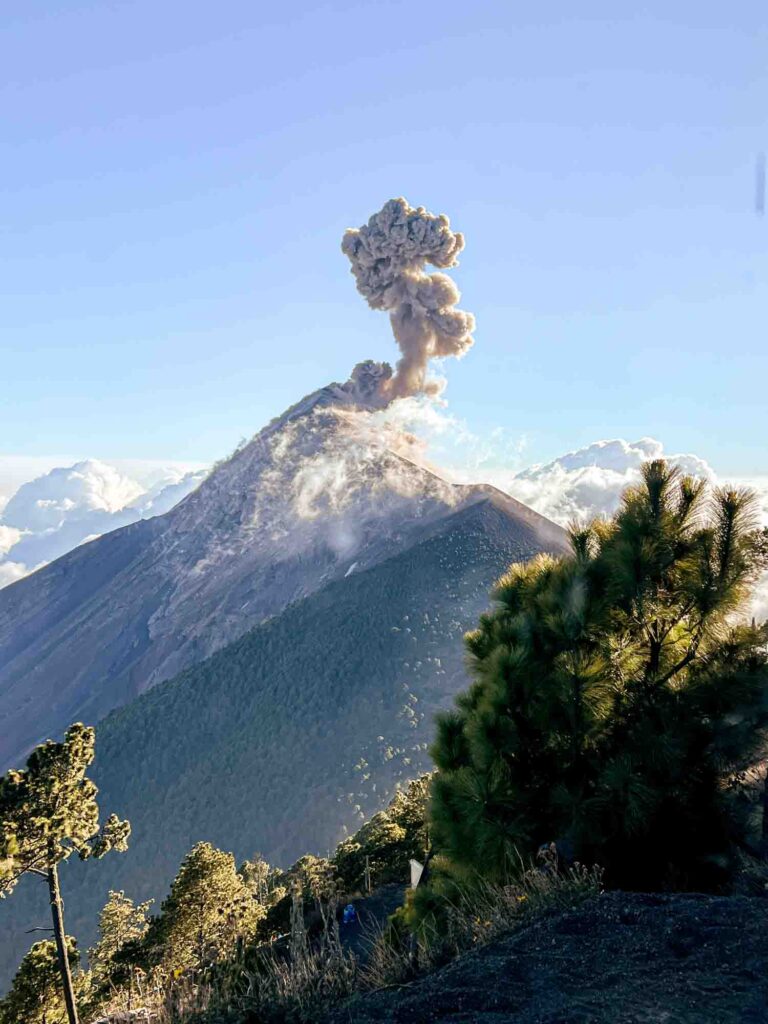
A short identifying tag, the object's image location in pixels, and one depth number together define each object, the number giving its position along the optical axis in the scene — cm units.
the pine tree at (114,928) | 2925
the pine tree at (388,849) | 2395
